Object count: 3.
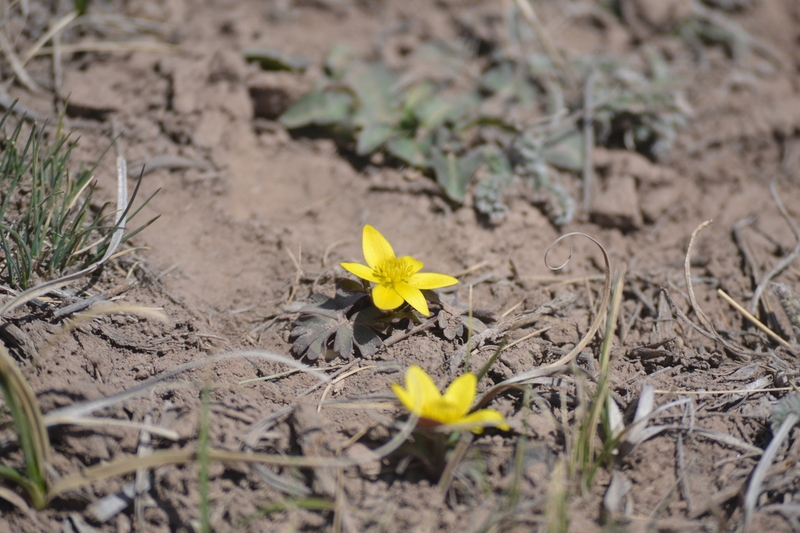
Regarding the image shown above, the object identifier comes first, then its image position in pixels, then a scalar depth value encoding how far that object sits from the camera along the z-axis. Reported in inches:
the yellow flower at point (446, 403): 63.6
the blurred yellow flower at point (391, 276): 82.7
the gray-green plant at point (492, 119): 119.2
